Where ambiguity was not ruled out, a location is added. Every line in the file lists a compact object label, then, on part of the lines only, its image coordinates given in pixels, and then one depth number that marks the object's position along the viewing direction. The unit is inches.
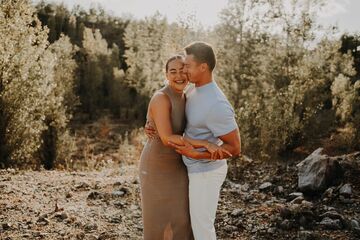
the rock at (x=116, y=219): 260.7
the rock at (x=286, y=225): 244.1
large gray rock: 319.9
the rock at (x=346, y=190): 301.4
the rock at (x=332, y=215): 253.5
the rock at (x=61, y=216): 256.1
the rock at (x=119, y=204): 294.7
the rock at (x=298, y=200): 299.0
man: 136.3
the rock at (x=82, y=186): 347.0
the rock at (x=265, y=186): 343.0
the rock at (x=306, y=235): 224.4
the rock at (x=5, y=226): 234.5
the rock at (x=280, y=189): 335.6
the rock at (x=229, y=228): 249.0
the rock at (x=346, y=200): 291.9
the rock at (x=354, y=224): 240.8
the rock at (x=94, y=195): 312.5
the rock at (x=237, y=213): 272.1
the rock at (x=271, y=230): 241.1
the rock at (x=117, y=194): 317.4
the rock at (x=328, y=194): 302.8
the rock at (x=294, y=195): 316.2
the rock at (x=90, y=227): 241.4
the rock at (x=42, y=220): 245.3
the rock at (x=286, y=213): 256.4
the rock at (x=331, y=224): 242.0
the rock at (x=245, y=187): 345.4
